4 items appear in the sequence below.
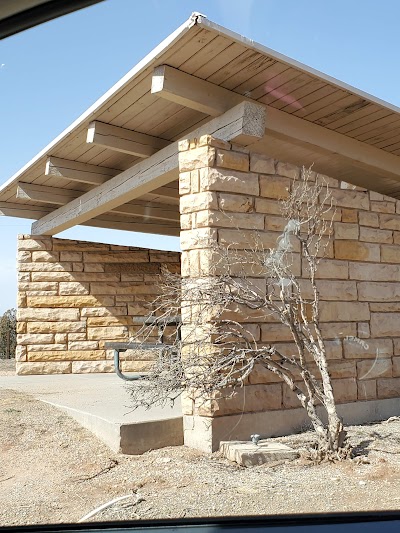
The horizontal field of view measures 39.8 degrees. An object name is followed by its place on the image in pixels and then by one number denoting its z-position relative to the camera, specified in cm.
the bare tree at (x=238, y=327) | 419
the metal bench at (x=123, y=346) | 537
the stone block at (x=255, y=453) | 396
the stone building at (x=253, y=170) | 441
